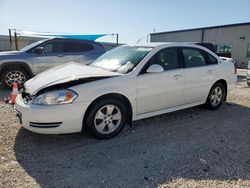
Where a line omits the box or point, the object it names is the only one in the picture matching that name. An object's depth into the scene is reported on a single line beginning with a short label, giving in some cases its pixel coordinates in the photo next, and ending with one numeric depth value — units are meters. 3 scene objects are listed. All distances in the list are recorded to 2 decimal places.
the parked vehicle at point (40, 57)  7.00
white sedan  3.28
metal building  23.52
